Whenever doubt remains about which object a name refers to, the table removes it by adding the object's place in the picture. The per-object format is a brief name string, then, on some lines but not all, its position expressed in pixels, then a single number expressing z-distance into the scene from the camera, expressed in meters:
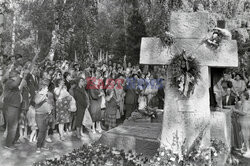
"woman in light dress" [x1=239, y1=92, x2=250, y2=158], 7.78
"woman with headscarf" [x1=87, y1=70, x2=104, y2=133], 9.92
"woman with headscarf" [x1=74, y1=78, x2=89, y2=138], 9.14
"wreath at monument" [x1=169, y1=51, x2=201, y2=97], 4.70
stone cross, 4.87
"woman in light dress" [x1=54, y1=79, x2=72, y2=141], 8.82
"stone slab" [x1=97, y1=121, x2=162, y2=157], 5.62
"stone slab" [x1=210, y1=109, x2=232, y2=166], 5.60
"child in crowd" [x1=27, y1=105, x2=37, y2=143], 8.35
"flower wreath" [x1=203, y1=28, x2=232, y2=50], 4.84
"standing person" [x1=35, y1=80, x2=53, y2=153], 7.14
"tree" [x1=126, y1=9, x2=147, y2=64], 22.83
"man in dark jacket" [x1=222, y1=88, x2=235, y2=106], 11.06
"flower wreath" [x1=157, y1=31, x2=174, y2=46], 4.96
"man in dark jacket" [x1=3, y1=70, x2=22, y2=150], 7.42
